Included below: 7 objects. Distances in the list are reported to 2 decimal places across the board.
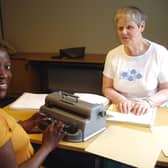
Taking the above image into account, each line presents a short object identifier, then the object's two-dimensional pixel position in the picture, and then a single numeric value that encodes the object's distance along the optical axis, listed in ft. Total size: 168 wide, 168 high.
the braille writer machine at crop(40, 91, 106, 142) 4.82
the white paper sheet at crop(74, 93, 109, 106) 6.36
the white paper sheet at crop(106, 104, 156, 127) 5.48
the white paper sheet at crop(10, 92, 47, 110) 6.45
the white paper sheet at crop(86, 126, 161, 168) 4.28
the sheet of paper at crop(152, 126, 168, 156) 4.59
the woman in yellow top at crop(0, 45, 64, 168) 3.76
